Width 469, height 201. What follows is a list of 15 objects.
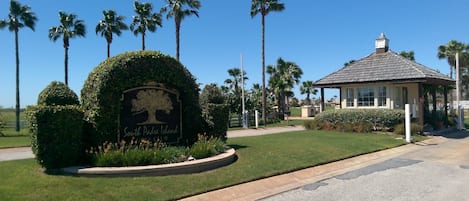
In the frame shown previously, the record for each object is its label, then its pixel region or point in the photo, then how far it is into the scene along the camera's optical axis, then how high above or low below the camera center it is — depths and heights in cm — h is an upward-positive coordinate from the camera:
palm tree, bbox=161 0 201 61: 3300 +893
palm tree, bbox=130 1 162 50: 3941 +977
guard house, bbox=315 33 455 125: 2206 +153
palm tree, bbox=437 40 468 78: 5288 +812
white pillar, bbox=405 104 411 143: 1734 -92
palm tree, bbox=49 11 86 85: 3866 +847
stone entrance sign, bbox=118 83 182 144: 1089 -19
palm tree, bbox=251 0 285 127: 3384 +926
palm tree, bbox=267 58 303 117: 4019 +323
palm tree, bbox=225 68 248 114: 3450 +164
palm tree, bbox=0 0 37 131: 3281 +847
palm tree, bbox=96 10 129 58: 4134 +944
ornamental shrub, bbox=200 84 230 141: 1302 -20
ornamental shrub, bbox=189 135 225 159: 1048 -120
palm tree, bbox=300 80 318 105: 6569 +312
